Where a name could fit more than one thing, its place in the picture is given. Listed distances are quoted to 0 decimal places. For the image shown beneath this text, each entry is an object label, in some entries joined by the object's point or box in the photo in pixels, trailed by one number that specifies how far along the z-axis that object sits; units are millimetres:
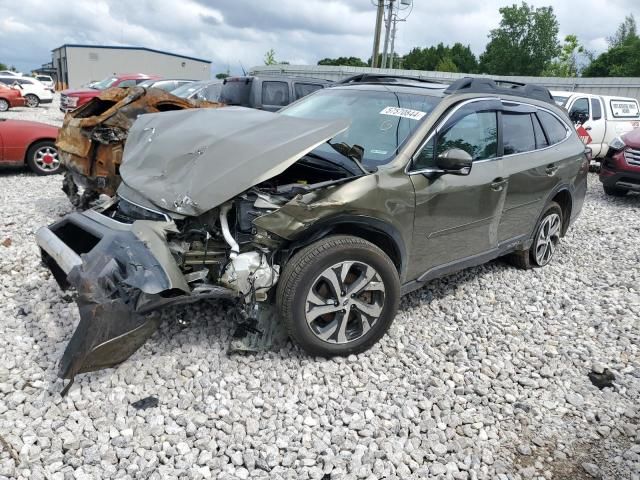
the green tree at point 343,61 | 61959
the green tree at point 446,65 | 54094
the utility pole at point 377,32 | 24392
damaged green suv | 2908
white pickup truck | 11760
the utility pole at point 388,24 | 23406
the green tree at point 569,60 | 52625
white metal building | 52366
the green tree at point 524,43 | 62031
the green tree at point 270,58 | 42625
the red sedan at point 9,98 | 21547
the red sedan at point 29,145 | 8422
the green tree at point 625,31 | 60188
